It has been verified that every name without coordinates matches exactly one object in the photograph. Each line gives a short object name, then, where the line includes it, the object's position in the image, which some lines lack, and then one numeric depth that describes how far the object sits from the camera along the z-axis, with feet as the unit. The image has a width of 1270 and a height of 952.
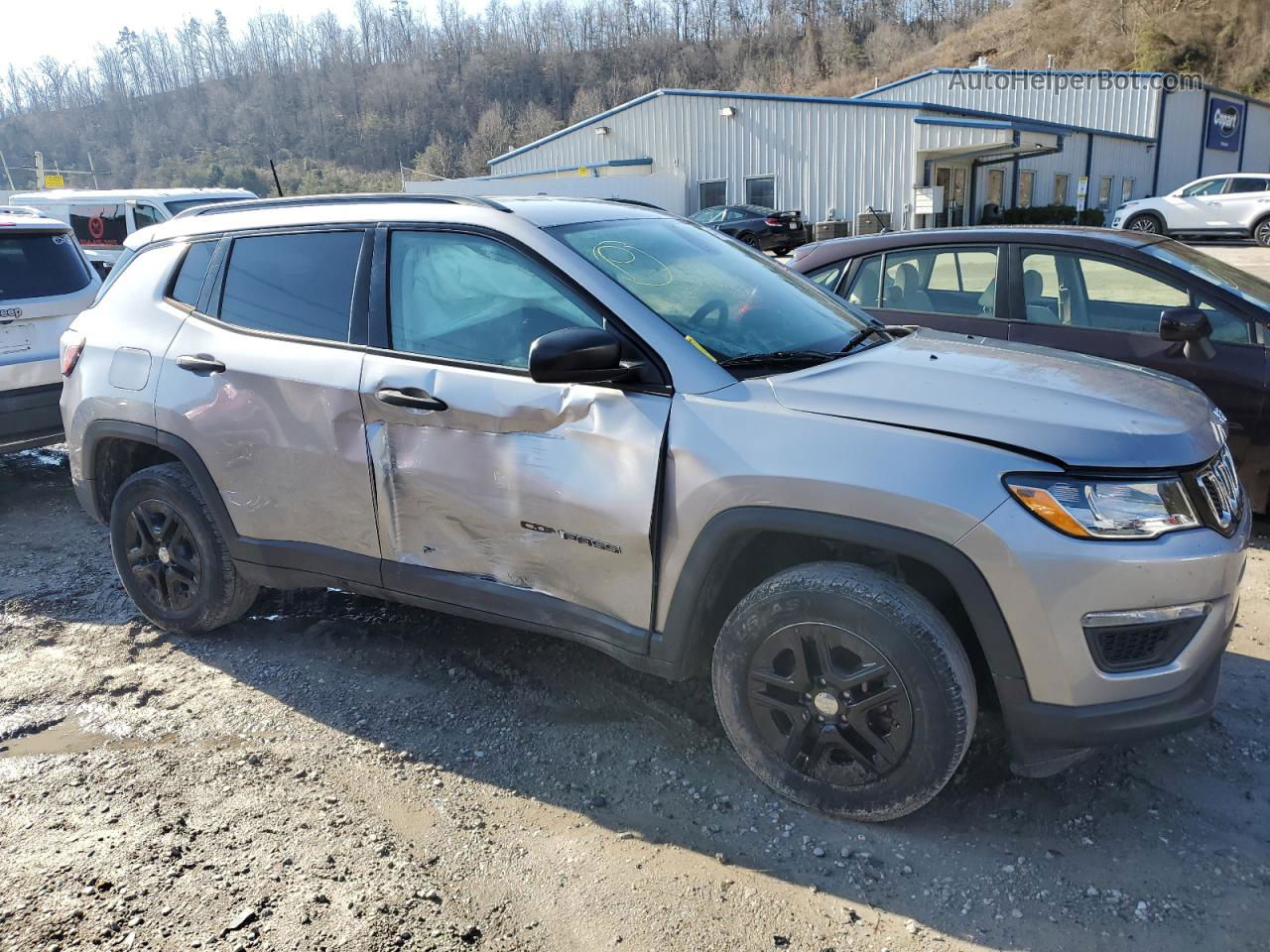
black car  82.79
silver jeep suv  7.86
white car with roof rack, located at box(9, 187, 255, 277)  47.01
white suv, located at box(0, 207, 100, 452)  20.07
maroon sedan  15.49
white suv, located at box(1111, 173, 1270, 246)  78.38
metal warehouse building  89.56
